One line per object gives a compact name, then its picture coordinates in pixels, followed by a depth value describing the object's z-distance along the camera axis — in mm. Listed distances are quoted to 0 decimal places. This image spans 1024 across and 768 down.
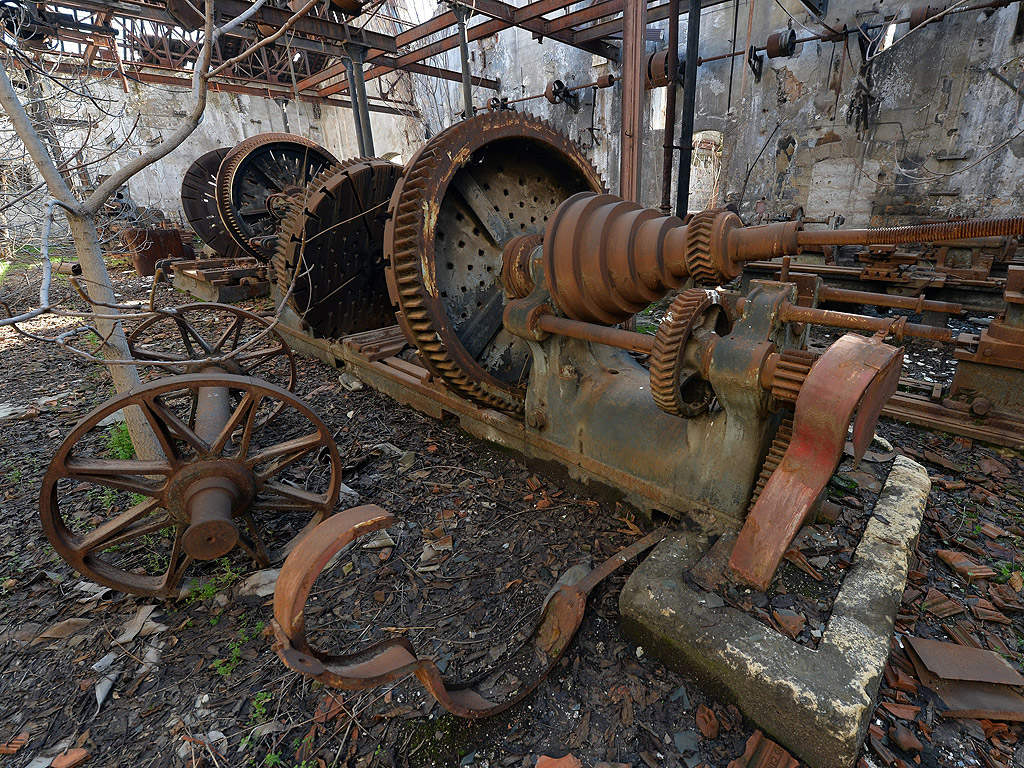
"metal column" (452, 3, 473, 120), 5035
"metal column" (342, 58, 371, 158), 7356
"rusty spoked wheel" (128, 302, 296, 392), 3256
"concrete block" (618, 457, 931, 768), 1409
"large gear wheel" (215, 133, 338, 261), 6898
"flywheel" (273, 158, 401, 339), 3834
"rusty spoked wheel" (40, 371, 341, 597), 2004
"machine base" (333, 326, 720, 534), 2270
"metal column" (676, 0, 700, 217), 5086
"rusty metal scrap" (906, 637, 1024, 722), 1605
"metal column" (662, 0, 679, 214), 5293
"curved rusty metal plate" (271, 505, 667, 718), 1319
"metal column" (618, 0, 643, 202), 4207
